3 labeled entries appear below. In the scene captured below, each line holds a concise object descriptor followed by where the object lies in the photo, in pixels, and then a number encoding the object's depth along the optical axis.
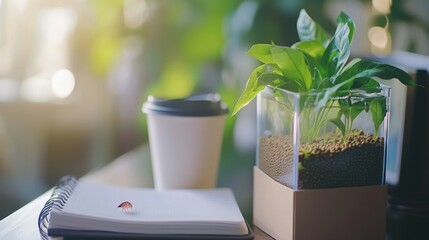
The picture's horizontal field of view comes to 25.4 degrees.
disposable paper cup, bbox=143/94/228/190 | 0.97
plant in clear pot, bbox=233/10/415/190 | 0.83
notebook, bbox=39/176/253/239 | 0.82
